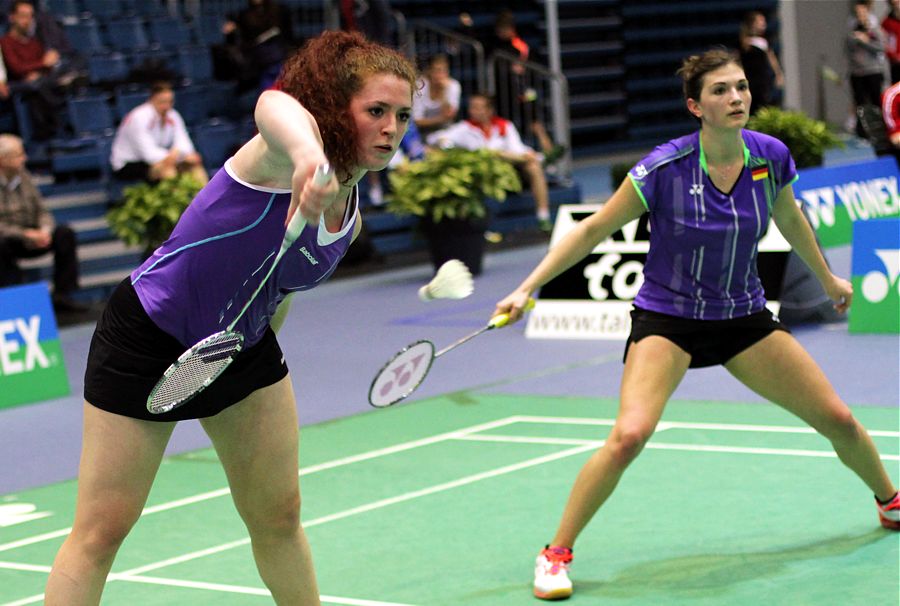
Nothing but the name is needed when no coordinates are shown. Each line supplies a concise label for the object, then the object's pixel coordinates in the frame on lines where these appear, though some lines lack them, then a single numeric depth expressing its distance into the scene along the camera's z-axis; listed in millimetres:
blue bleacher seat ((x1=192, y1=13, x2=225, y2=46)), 16172
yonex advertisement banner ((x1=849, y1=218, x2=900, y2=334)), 8711
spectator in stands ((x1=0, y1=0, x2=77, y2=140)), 13477
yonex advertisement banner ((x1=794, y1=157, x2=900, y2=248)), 11852
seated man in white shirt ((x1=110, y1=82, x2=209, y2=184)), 12555
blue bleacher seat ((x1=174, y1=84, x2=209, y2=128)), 14961
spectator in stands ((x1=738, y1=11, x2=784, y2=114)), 18459
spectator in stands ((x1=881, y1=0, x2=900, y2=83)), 18000
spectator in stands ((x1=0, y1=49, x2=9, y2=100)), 13055
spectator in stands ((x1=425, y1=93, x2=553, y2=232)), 14906
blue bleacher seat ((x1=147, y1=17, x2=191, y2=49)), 15820
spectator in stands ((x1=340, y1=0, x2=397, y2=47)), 15594
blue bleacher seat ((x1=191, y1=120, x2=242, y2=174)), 14281
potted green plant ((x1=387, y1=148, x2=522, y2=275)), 12469
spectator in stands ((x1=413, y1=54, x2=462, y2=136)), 15281
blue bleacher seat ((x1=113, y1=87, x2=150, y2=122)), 14320
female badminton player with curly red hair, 3016
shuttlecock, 4223
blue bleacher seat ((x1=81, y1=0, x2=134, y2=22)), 15594
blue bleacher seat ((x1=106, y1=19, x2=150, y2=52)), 15484
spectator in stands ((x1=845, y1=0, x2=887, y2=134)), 19325
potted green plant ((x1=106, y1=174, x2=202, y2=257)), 11328
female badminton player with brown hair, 4672
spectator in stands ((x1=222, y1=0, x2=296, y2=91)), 15031
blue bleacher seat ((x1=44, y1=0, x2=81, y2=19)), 15211
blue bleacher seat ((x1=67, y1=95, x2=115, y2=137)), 14016
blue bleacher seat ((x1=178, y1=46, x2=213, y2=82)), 15633
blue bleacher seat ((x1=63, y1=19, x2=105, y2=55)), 15062
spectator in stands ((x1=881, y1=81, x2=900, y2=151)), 12492
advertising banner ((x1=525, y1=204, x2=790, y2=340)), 9430
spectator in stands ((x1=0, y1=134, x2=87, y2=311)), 10938
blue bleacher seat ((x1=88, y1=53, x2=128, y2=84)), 14797
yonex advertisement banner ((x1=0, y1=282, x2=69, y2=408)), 8617
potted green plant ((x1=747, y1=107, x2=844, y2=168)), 14172
